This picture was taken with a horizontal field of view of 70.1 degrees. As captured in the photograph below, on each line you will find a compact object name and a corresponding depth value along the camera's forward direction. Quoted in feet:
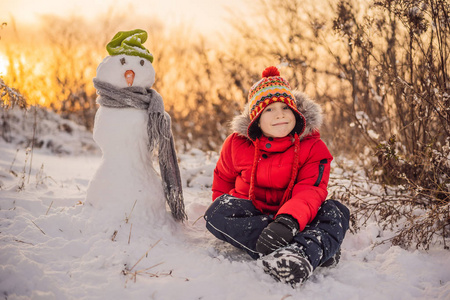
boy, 5.65
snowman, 6.98
